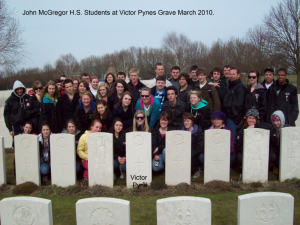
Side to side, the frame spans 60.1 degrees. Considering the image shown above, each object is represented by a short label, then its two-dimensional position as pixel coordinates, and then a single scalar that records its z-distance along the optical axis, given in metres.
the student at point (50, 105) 6.13
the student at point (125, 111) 5.75
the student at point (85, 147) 5.14
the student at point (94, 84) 7.06
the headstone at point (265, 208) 2.76
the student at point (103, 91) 6.23
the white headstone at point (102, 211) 2.71
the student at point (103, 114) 5.60
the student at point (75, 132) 5.30
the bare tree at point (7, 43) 17.23
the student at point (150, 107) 5.64
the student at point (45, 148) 5.25
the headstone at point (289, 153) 4.82
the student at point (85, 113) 5.75
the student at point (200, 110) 5.50
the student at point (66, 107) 6.25
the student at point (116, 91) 6.04
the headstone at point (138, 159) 4.77
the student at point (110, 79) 7.12
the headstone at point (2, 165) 5.04
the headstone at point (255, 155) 4.77
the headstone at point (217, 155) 4.73
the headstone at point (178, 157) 4.72
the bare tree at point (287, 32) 19.36
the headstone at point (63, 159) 4.88
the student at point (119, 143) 5.27
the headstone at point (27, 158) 4.94
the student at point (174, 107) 5.60
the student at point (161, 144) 5.29
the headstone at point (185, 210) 2.69
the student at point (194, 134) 5.21
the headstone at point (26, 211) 2.81
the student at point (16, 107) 5.95
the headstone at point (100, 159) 4.76
